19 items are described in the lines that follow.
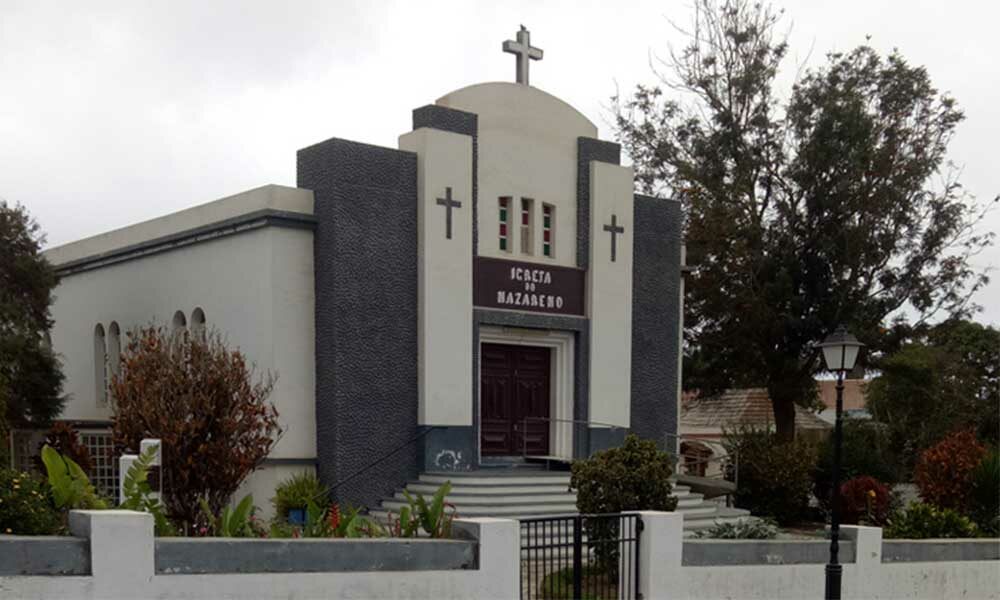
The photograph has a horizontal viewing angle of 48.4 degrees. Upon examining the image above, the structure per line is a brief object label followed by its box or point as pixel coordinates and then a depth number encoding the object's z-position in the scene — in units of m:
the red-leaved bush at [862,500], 21.11
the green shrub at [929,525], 15.59
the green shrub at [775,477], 21.69
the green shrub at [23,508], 8.70
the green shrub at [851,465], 23.59
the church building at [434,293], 17.30
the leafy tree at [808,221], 24.92
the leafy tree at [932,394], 27.08
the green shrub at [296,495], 16.58
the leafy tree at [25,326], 18.56
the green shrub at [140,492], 10.38
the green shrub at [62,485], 9.50
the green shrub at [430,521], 10.59
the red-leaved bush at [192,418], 13.98
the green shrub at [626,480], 13.56
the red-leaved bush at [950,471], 17.38
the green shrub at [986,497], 16.84
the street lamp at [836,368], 12.91
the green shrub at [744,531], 13.44
